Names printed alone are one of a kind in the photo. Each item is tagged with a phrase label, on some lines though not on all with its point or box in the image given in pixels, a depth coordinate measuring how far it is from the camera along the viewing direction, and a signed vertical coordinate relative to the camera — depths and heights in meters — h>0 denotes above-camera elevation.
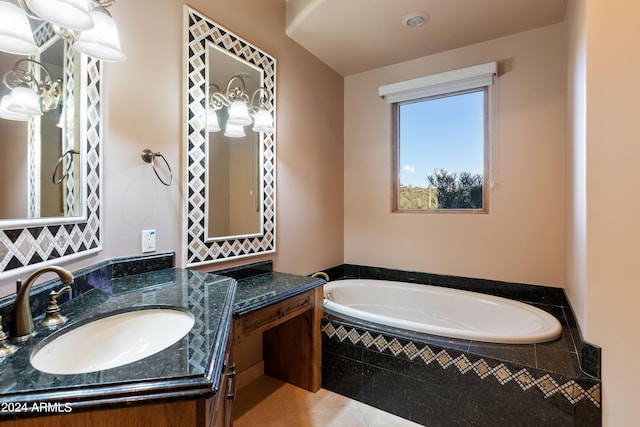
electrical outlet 1.59 -0.15
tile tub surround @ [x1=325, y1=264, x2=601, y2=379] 1.41 -0.67
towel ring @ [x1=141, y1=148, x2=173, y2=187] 1.59 +0.28
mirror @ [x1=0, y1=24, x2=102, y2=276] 0.94 +0.15
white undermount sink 0.83 -0.39
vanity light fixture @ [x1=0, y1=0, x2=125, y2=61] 0.90 +0.58
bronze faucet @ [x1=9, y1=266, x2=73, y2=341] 0.82 -0.27
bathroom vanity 0.59 -0.34
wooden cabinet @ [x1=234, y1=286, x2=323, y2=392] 1.83 -0.90
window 2.61 +0.62
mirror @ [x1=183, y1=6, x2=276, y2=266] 1.80 +0.32
